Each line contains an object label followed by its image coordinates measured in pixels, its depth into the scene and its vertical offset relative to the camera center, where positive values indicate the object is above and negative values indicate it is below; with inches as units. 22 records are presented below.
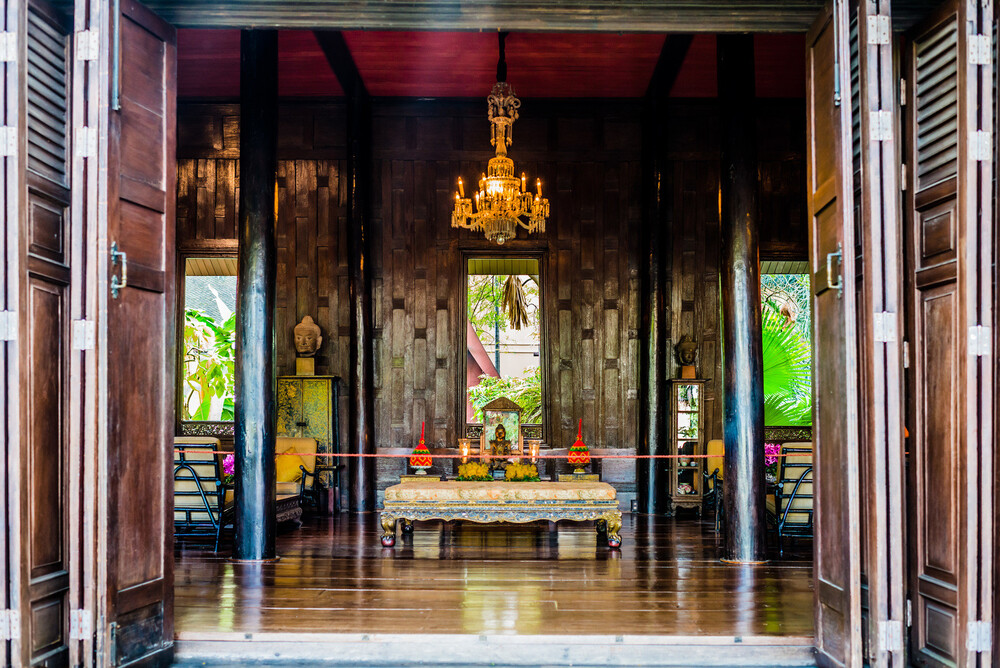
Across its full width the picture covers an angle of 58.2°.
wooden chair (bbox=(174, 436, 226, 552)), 278.5 -29.9
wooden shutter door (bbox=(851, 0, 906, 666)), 142.6 +6.6
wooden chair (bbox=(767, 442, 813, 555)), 277.6 -34.7
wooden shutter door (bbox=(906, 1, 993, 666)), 136.9 +7.4
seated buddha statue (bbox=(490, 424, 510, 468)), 321.4 -22.4
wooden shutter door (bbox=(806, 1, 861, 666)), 148.4 +7.3
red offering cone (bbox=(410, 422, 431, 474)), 331.6 -26.3
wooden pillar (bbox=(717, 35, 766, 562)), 268.4 +22.1
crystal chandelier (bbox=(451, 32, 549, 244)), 314.8 +69.2
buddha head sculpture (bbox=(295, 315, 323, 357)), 404.2 +22.2
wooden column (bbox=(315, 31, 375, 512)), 397.1 +28.9
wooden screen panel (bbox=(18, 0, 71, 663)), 142.3 +6.7
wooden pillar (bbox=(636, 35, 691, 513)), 395.2 +28.4
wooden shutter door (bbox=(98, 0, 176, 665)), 150.6 +7.2
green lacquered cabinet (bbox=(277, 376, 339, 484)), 395.2 -9.5
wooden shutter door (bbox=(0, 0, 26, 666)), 136.4 +7.1
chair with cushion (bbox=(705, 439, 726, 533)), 379.6 -33.9
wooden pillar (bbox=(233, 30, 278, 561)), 267.1 +22.8
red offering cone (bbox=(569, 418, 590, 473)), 334.6 -25.8
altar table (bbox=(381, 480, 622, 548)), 279.1 -36.5
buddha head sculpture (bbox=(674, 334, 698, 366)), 402.3 +15.9
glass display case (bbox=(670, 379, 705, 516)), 387.5 -18.7
